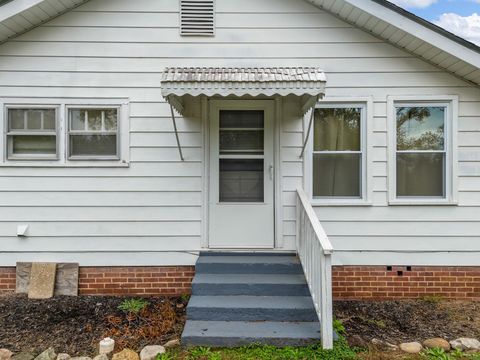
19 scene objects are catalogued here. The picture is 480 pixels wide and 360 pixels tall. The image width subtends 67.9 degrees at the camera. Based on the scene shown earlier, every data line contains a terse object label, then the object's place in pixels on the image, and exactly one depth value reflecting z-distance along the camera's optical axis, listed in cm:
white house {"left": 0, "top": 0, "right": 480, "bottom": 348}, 485
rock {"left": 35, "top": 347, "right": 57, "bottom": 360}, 347
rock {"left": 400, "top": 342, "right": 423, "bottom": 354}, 364
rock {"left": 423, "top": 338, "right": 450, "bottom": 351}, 372
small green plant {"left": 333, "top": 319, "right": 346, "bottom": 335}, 394
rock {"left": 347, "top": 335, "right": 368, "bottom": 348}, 368
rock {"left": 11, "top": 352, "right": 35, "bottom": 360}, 350
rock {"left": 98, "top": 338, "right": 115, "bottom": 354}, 357
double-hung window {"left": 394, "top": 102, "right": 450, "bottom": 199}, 496
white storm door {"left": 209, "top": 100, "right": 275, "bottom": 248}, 489
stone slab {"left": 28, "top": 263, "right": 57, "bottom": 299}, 475
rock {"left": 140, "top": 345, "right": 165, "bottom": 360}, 347
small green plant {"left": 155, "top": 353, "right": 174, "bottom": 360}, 342
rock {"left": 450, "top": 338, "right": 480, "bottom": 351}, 370
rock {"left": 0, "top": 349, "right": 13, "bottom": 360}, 350
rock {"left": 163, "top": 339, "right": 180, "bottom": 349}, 363
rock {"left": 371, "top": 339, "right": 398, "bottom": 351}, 368
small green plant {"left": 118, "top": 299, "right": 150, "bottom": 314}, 448
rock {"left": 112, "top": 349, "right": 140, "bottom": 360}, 346
